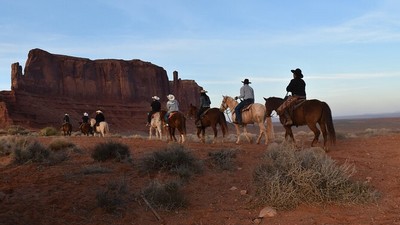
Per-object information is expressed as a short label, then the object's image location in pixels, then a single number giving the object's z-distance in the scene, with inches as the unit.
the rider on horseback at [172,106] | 714.2
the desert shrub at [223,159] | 423.2
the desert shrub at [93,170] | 410.9
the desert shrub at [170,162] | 407.2
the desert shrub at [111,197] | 313.9
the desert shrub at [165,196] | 319.0
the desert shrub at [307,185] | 306.2
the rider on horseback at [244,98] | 688.4
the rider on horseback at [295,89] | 559.5
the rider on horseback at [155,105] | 836.1
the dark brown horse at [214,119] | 699.4
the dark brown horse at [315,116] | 529.0
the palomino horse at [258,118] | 660.7
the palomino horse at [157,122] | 861.2
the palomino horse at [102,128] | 1036.5
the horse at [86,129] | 1219.1
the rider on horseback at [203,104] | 722.8
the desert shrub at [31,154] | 494.9
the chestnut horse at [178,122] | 688.4
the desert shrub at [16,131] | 1594.2
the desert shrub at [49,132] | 1457.3
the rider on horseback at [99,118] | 1072.4
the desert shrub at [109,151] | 486.3
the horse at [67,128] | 1328.7
